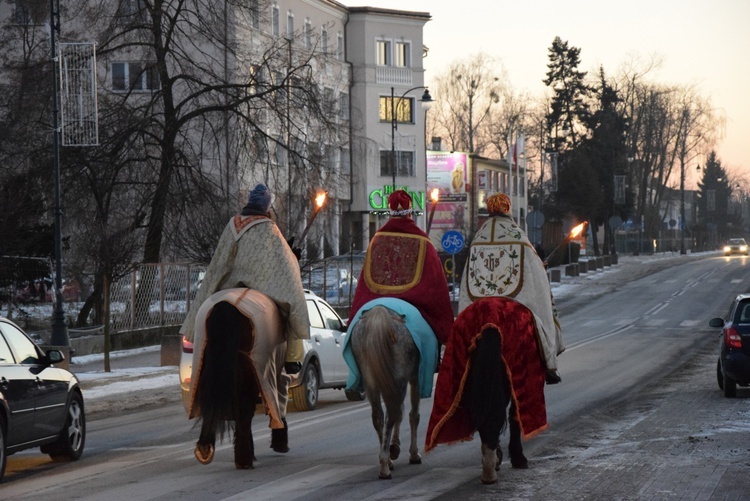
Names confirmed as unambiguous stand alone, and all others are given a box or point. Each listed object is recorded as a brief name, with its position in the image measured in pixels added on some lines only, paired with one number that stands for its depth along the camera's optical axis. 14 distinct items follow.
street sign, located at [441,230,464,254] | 38.06
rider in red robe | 10.95
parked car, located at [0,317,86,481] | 10.77
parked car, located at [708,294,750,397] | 17.92
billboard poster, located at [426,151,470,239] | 92.69
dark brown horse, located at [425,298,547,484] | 10.02
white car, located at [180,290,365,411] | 17.70
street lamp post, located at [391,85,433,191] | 48.41
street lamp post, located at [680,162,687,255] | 110.88
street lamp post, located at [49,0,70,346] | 25.00
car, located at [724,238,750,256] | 110.38
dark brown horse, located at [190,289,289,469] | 10.43
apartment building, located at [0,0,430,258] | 33.91
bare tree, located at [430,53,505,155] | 104.25
